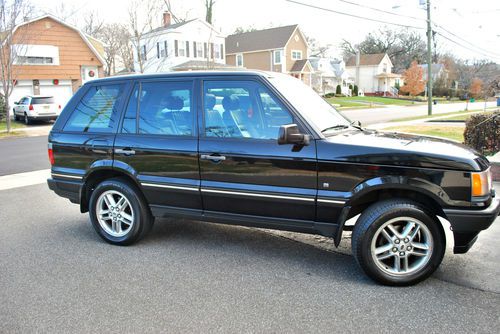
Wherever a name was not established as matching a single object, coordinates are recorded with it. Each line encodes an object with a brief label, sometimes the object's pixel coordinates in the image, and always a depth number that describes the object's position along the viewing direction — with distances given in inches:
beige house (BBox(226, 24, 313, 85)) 2006.6
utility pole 1085.9
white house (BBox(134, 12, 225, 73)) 1565.0
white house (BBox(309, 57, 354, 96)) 2477.9
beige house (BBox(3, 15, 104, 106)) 1165.1
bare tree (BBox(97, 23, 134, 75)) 1285.7
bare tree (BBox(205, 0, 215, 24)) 2033.7
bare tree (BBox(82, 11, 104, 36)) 1955.0
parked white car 955.3
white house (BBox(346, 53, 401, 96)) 2851.9
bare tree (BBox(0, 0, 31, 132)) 731.4
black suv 149.8
